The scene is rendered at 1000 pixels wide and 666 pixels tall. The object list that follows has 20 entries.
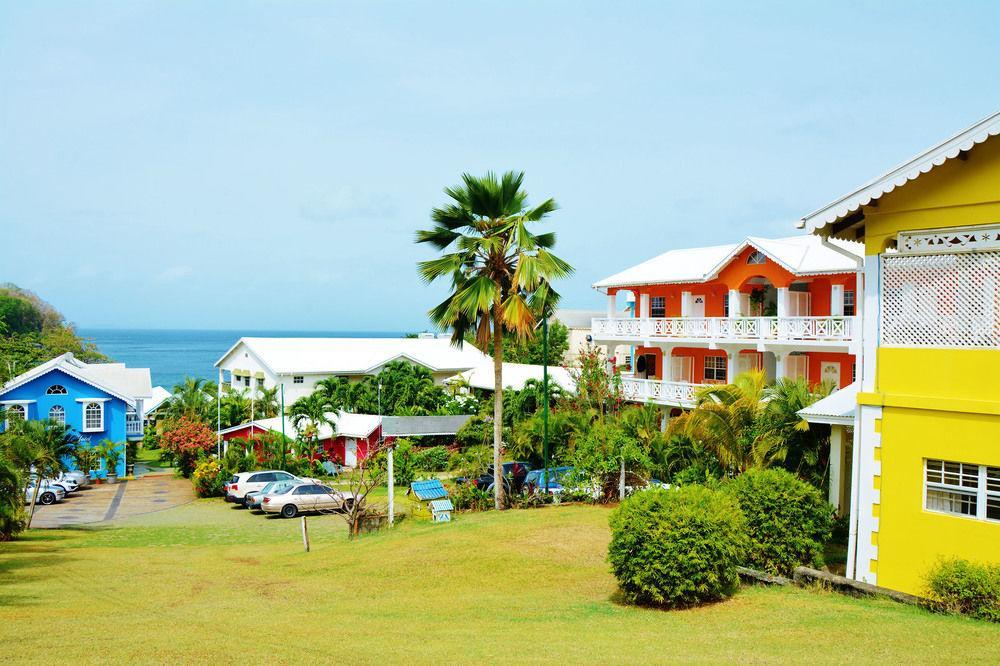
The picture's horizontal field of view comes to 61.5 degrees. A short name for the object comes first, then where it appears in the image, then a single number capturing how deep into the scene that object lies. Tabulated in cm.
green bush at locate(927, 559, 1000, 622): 1053
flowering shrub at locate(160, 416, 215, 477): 4119
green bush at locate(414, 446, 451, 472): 3728
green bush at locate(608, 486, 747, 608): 1180
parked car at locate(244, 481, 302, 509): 2949
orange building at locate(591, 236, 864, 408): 2827
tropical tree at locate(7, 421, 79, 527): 2384
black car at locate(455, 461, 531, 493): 2633
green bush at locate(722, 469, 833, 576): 1337
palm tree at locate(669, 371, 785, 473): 2038
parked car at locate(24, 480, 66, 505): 3375
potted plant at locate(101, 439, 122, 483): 4122
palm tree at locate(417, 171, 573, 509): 2216
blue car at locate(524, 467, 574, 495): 2498
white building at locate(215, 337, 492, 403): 4888
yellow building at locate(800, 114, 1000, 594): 1141
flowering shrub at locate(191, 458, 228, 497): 3484
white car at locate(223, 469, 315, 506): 3141
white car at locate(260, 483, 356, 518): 2864
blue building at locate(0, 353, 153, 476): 4066
